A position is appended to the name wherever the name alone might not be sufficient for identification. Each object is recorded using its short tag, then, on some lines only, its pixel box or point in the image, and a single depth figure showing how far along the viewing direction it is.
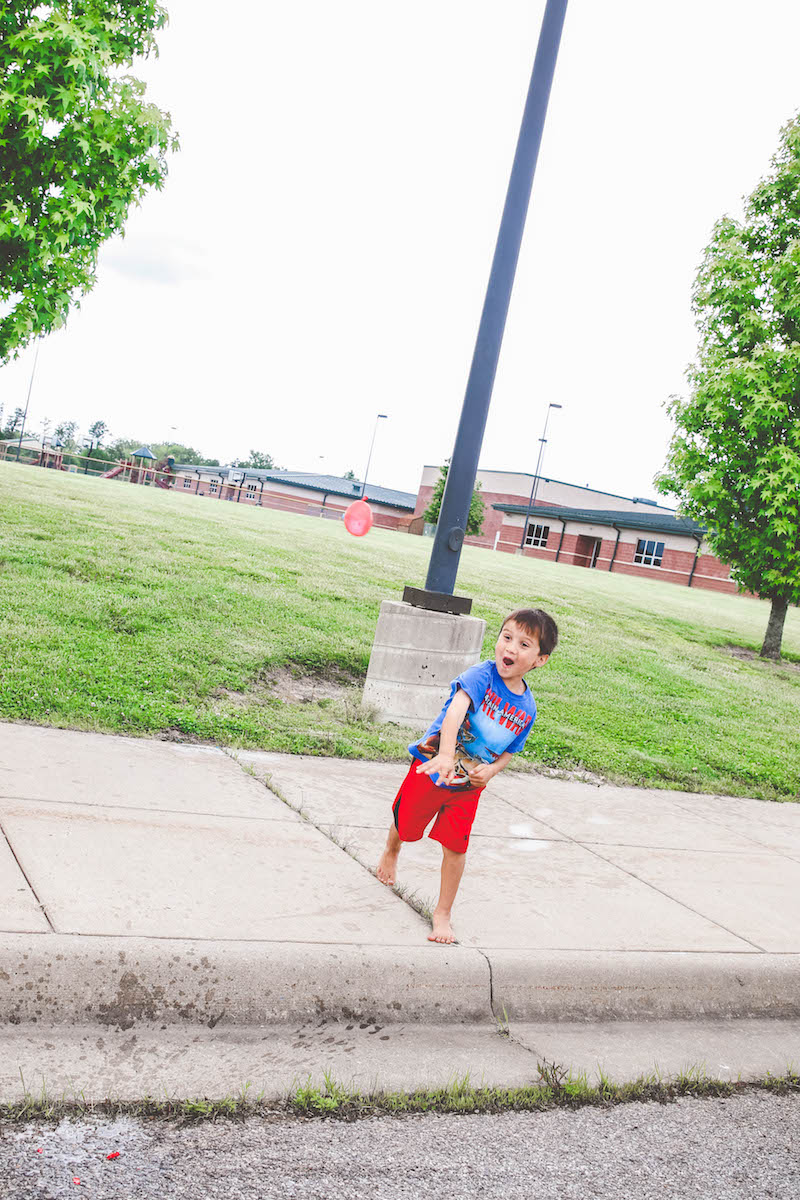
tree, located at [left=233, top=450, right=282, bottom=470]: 144.12
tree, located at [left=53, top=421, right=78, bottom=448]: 122.69
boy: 3.53
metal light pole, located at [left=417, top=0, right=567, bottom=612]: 7.04
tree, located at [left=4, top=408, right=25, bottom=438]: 119.74
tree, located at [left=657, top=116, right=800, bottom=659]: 13.63
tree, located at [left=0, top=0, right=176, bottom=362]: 7.57
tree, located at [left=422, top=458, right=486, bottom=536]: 54.87
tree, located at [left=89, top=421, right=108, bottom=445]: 117.19
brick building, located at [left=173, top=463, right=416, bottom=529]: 76.62
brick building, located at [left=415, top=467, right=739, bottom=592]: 47.19
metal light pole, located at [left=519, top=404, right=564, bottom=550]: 54.32
